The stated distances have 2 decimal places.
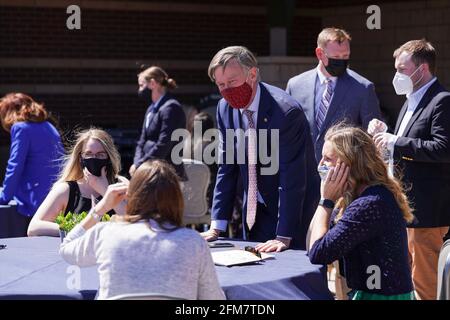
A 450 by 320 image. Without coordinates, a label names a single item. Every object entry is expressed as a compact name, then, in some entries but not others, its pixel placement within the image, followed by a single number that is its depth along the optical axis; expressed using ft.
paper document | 26.34
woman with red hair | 42.89
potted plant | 27.70
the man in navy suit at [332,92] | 39.62
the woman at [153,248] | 21.52
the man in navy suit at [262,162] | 30.04
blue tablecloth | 23.87
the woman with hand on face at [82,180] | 32.82
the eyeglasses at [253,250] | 27.10
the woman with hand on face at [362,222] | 24.94
